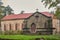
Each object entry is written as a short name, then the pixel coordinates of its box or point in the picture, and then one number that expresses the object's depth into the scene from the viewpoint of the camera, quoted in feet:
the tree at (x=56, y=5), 55.72
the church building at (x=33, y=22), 81.41
